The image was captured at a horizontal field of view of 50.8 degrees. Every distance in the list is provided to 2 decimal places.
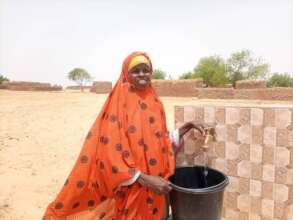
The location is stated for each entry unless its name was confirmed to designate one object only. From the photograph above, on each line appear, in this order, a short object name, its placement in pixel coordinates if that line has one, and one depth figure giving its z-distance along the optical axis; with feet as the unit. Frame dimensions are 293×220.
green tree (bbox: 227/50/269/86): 109.50
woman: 7.01
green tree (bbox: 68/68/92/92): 167.02
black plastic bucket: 7.20
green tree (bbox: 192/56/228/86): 102.86
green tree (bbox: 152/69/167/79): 131.82
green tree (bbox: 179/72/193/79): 119.14
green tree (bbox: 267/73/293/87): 112.06
